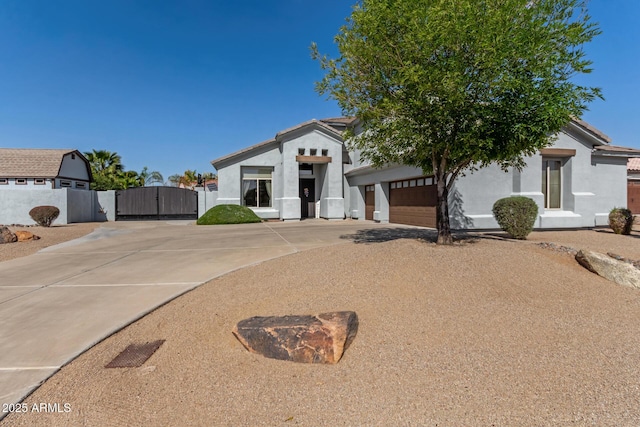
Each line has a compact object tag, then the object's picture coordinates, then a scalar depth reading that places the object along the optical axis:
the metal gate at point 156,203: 23.31
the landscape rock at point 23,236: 12.23
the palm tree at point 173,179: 76.57
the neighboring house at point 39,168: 26.50
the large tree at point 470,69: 5.93
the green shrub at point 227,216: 18.47
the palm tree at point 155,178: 64.88
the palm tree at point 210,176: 50.62
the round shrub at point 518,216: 9.82
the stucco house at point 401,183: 14.10
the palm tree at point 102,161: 37.19
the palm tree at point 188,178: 55.25
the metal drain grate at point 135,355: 3.51
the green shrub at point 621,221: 12.10
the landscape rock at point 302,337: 3.50
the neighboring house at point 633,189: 20.86
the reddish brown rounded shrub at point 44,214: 17.38
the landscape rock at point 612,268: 5.56
